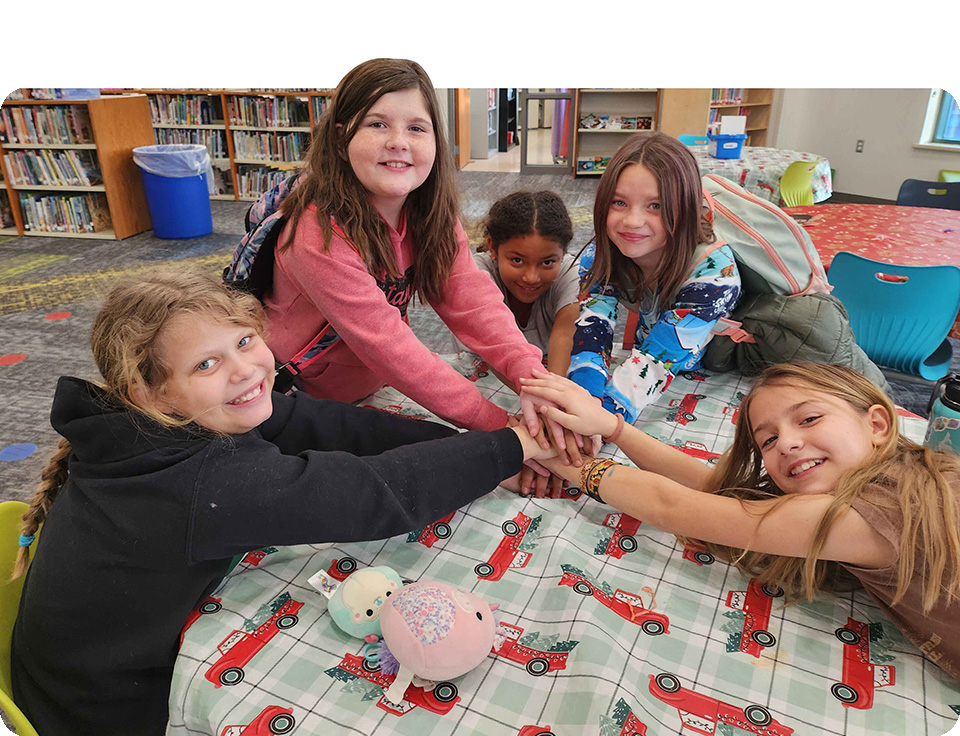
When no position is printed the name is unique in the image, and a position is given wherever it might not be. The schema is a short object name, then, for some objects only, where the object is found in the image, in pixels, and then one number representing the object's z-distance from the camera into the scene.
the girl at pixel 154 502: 0.87
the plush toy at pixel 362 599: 0.90
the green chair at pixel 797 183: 3.85
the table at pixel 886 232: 2.43
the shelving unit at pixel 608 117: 7.17
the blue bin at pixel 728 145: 4.21
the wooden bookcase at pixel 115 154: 4.77
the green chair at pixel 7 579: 0.96
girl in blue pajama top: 1.38
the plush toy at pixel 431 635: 0.81
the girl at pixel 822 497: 0.85
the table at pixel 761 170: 4.04
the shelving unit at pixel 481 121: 8.68
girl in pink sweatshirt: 1.24
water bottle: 1.21
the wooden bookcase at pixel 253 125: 6.01
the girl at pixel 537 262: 1.69
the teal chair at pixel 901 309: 2.03
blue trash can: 4.81
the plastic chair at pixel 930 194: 3.53
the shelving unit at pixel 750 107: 7.04
